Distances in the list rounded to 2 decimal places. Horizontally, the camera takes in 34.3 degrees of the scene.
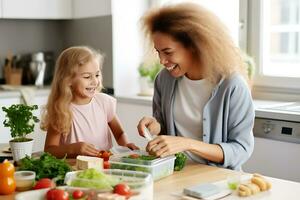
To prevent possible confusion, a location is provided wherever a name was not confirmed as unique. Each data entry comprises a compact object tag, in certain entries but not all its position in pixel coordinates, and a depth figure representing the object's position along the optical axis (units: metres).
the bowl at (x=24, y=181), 1.44
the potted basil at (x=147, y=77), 3.51
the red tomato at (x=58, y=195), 1.23
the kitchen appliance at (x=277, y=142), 2.47
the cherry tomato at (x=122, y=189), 1.22
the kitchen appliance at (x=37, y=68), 3.80
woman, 1.81
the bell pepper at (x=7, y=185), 1.42
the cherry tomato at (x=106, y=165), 1.58
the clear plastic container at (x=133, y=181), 1.26
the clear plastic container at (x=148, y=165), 1.50
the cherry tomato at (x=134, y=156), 1.57
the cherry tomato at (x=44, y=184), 1.35
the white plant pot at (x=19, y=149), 1.75
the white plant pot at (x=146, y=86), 3.54
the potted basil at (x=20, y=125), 1.73
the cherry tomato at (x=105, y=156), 1.72
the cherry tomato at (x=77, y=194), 1.24
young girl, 2.06
